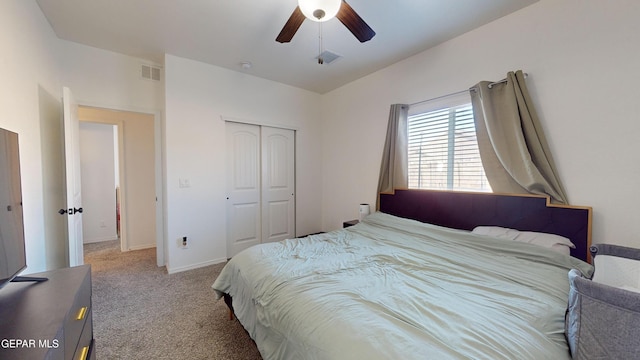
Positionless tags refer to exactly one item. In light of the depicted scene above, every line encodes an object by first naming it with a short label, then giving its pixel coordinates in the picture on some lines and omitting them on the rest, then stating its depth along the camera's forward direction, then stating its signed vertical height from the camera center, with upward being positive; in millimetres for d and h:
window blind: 2507 +265
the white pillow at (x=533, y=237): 1755 -497
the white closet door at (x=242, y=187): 3568 -195
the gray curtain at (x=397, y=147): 3037 +340
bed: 955 -639
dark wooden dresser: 755 -531
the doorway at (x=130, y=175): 3822 -15
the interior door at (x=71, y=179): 2182 -44
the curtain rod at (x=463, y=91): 2186 +847
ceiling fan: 1541 +1077
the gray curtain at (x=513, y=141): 1986 +283
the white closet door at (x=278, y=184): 3895 -169
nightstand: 3439 -701
